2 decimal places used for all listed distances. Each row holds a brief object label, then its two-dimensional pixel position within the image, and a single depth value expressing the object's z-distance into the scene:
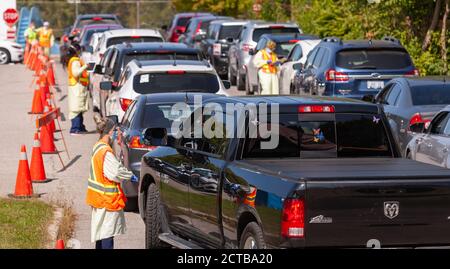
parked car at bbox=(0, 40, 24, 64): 52.00
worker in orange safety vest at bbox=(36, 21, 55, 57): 49.50
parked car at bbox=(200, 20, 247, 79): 39.41
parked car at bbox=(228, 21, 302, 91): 35.44
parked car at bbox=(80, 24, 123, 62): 42.49
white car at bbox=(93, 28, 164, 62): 32.19
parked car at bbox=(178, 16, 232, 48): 45.26
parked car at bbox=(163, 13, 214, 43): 53.66
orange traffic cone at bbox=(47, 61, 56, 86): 38.12
